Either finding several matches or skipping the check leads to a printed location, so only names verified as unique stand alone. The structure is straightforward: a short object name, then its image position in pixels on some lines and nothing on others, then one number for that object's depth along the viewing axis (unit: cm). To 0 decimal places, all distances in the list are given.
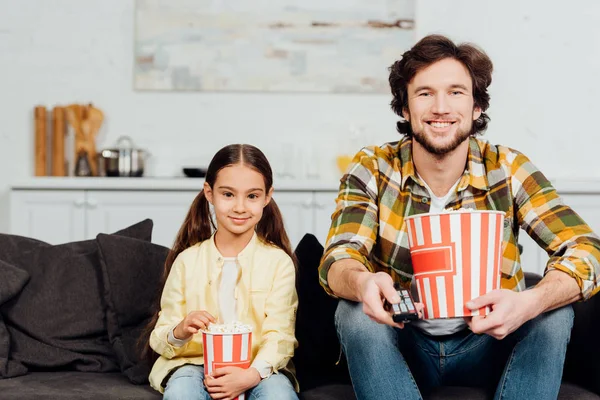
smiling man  168
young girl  191
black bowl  418
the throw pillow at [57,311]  219
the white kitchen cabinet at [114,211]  406
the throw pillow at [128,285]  220
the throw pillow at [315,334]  218
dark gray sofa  209
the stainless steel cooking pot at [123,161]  426
